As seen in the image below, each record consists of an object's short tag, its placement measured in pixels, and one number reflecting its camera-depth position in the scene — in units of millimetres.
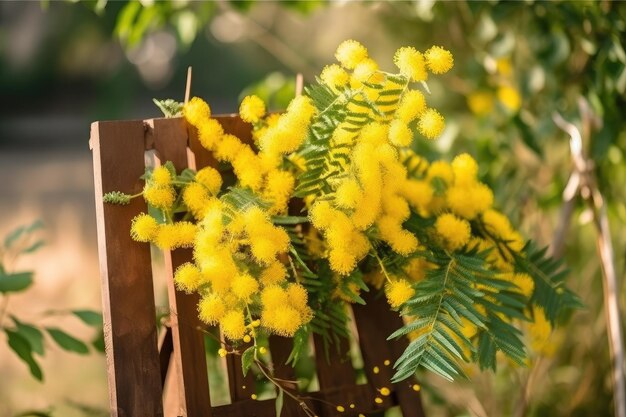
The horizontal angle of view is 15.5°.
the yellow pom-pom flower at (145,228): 1100
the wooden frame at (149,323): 1106
